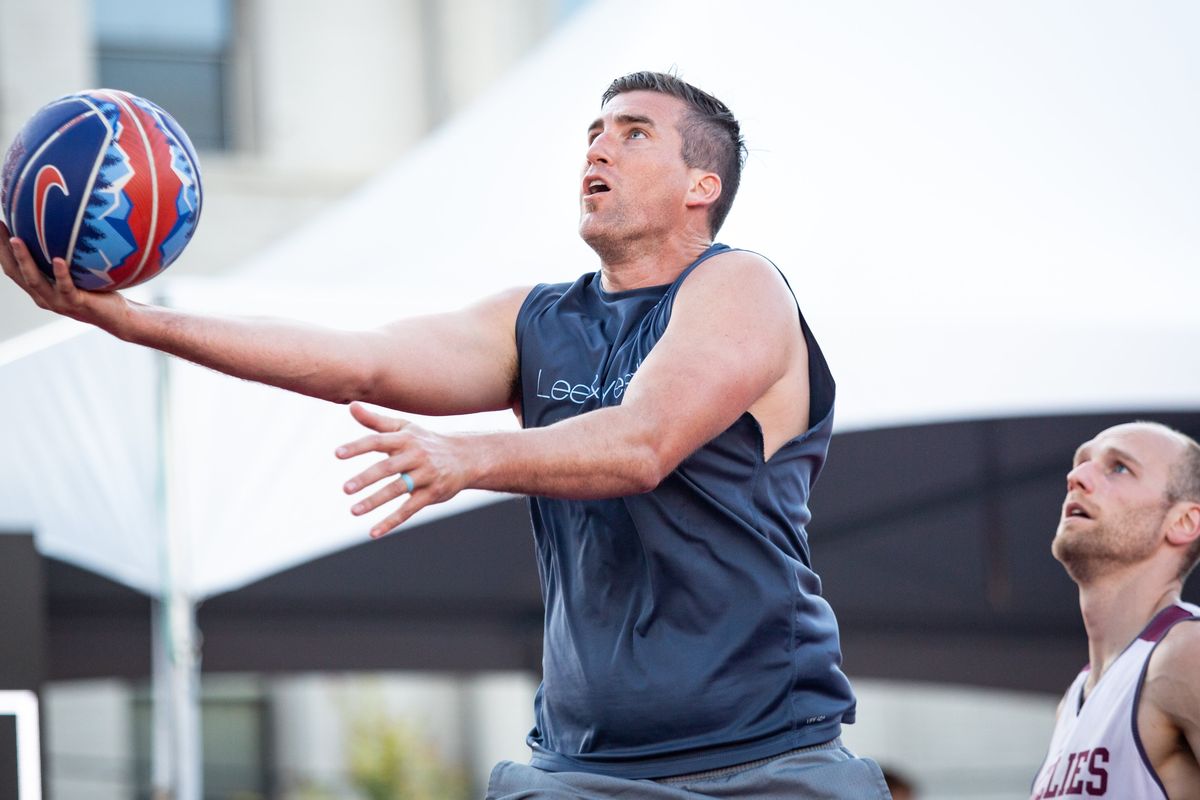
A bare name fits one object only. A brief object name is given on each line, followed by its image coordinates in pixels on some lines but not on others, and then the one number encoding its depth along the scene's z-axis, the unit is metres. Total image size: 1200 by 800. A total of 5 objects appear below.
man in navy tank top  4.91
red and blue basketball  5.01
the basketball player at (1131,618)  6.84
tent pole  8.70
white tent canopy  9.16
